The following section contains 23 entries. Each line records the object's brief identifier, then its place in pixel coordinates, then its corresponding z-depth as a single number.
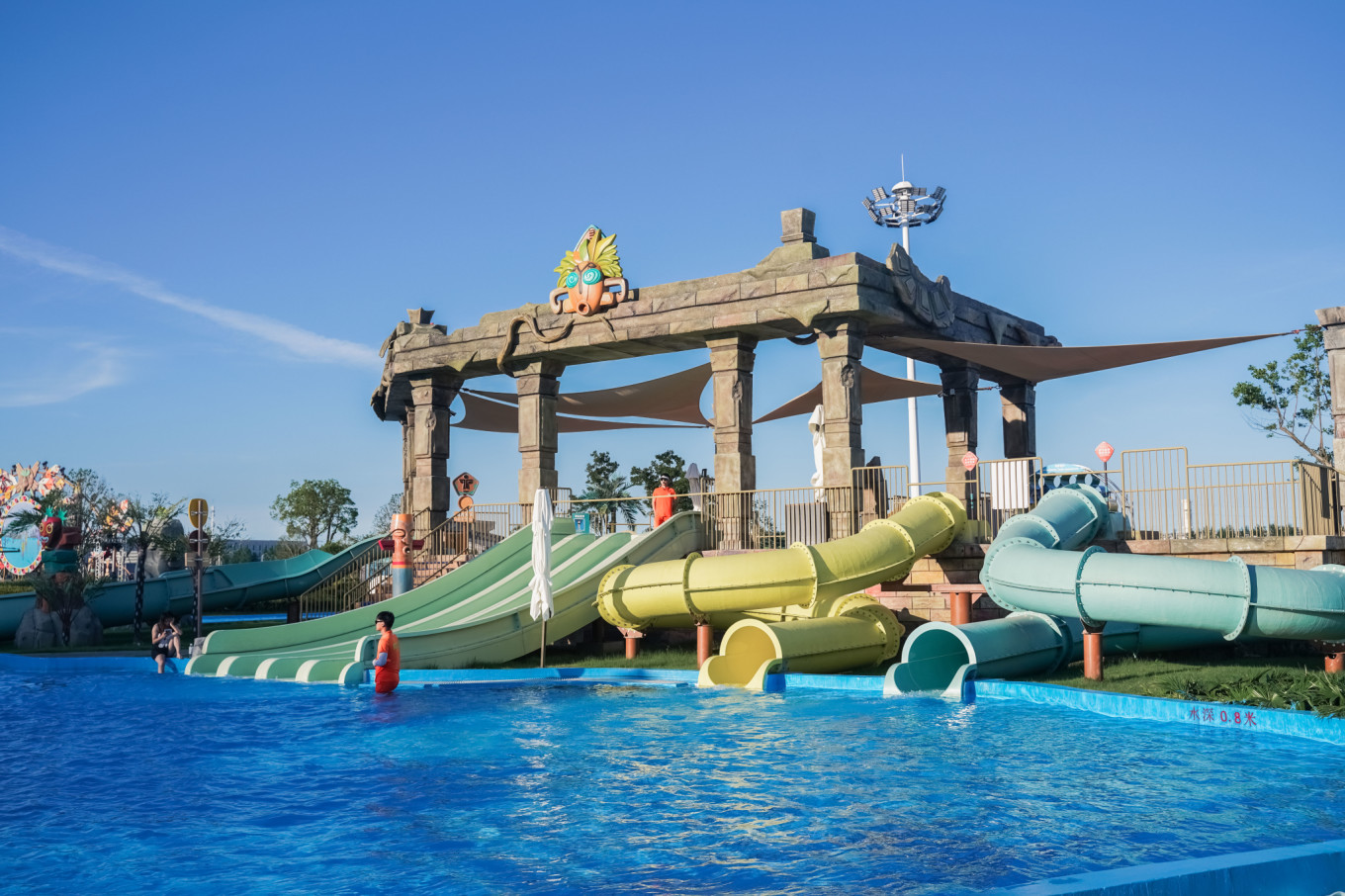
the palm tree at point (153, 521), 29.31
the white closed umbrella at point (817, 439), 21.16
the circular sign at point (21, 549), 37.88
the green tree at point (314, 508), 63.44
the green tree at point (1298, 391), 33.19
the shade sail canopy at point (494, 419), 28.12
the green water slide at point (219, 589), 27.05
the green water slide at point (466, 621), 17.12
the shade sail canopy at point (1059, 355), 18.78
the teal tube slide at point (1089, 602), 11.78
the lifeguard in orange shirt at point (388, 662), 14.87
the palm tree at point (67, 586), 23.95
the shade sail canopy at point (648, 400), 25.05
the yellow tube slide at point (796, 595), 15.21
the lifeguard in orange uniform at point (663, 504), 21.14
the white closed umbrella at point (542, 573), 16.83
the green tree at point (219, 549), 33.03
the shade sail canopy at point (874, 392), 25.14
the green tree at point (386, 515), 59.26
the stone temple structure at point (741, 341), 20.12
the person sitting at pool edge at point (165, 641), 18.81
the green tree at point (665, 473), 46.31
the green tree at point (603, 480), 47.22
